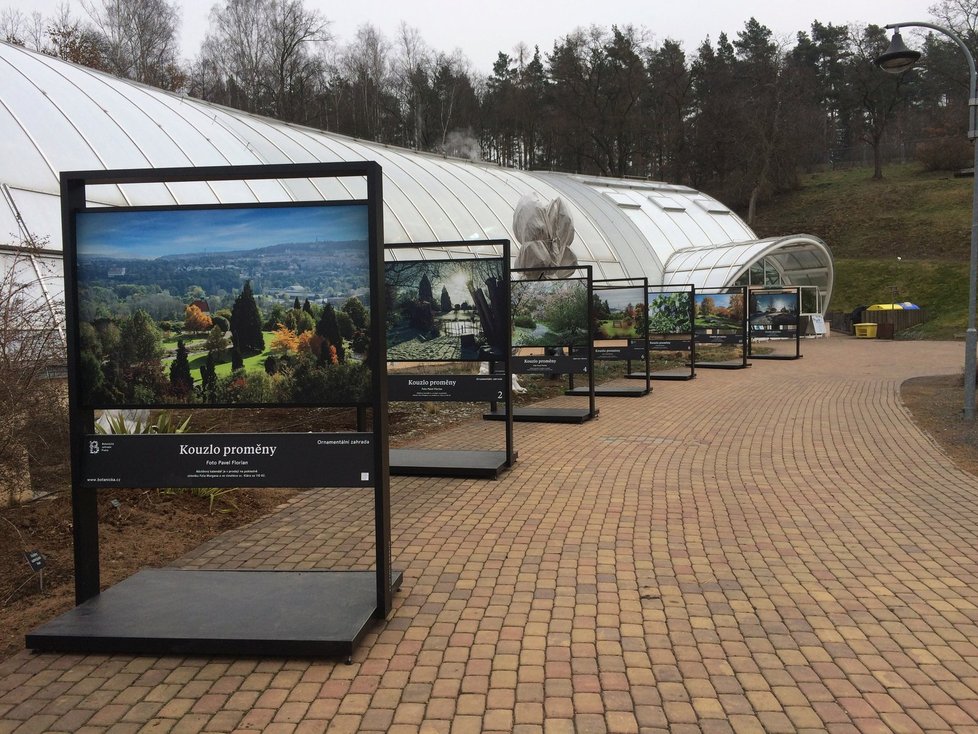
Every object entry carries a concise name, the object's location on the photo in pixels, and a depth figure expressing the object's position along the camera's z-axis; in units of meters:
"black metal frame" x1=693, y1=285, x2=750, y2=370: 22.08
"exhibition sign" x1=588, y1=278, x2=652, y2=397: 15.56
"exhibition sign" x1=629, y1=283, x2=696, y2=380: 19.91
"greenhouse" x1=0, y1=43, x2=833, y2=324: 11.61
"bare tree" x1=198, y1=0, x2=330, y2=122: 40.34
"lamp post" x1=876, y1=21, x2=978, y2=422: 11.66
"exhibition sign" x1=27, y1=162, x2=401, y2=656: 4.13
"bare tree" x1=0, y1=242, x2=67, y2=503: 5.11
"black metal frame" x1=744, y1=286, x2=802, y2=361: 25.10
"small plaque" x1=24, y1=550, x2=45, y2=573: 4.65
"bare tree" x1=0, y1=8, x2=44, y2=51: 32.94
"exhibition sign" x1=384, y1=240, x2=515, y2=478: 8.50
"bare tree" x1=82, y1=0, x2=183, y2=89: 38.75
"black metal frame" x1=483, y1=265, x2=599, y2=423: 11.71
